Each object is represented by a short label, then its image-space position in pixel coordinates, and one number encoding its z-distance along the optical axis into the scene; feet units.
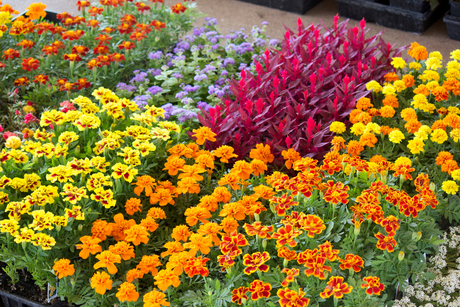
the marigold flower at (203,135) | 7.78
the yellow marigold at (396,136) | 7.32
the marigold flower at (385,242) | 5.59
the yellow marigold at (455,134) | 7.48
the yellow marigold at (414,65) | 9.44
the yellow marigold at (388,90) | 8.60
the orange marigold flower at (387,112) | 8.15
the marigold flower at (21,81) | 10.07
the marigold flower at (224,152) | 7.52
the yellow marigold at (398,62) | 9.27
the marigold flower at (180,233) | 6.11
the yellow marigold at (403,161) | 6.65
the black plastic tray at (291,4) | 18.22
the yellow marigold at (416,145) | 7.18
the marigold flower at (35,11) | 11.09
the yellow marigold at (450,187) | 6.63
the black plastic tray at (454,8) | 15.38
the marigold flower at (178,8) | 12.54
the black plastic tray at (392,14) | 16.54
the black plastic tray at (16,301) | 6.33
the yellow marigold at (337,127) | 8.00
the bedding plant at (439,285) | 6.08
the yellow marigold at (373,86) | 8.87
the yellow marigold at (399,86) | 8.75
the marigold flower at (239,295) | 5.25
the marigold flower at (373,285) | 5.14
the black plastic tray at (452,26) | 15.80
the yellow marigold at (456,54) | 8.98
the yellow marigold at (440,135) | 7.31
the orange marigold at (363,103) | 8.35
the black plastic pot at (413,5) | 16.22
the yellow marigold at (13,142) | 6.94
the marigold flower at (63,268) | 5.74
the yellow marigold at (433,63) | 9.15
